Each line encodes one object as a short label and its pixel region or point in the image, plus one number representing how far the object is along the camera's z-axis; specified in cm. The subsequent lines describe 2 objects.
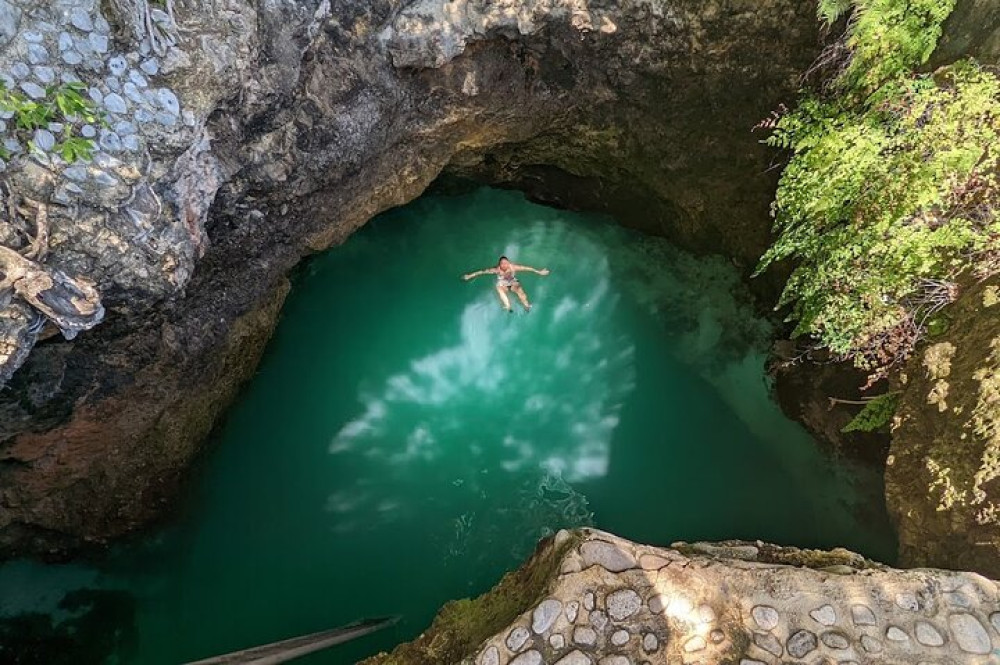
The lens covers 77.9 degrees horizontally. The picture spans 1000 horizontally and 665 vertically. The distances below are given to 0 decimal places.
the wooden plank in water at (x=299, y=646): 499
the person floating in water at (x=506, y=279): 635
